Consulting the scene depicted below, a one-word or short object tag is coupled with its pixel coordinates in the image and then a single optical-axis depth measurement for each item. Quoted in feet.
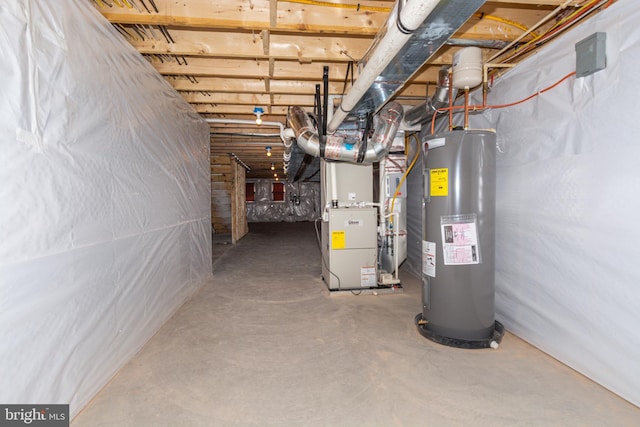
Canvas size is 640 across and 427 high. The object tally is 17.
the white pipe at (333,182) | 10.52
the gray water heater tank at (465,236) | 6.49
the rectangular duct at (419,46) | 4.26
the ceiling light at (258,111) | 10.82
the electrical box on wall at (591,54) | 4.99
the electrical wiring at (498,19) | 6.52
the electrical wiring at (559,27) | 5.11
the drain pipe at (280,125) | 10.87
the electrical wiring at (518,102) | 5.75
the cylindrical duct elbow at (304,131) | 9.43
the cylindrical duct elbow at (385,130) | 9.07
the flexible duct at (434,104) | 7.78
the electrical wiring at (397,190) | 10.98
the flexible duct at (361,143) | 9.10
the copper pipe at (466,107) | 7.05
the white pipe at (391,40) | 3.73
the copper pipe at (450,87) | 7.41
